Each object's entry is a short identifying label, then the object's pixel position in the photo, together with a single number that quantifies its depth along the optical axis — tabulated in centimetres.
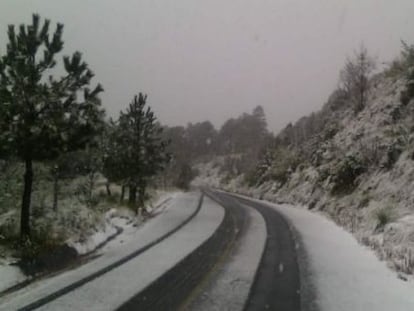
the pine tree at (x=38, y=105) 1432
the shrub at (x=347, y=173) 2711
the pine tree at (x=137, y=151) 3189
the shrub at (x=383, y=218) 1678
